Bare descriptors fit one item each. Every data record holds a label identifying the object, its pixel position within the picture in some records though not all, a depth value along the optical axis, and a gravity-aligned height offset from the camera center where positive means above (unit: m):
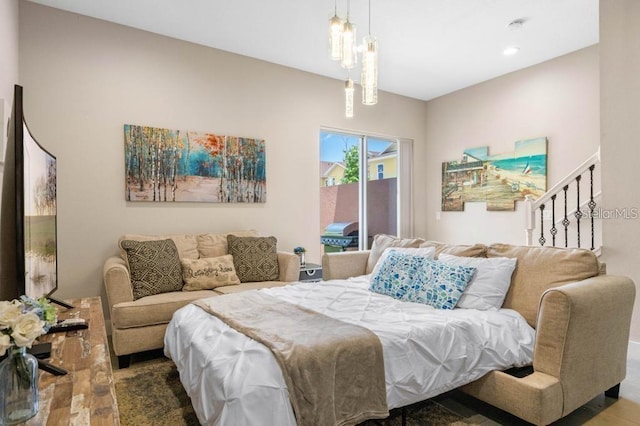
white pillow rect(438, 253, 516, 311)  2.36 -0.46
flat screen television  1.53 -0.03
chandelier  2.24 +0.96
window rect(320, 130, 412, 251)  5.21 +0.39
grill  5.25 -0.34
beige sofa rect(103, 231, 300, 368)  2.83 -0.74
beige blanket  1.52 -0.65
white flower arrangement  0.96 -0.29
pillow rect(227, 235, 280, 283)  3.71 -0.44
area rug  2.11 -1.15
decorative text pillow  3.37 -0.54
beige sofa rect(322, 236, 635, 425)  1.89 -0.64
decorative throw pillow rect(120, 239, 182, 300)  3.14 -0.45
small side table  4.13 -0.67
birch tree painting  3.69 +0.49
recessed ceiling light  4.14 +1.76
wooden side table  1.05 -0.56
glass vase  0.99 -0.46
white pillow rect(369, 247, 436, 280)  2.91 -0.31
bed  1.47 -0.67
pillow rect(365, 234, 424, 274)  3.35 -0.30
